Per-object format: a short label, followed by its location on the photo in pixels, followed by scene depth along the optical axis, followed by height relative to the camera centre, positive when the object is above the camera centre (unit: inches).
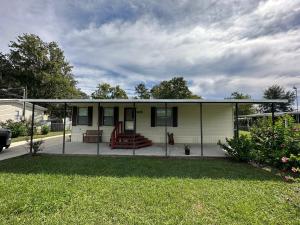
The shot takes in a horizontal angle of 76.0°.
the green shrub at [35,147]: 318.7 -40.4
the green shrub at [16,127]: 611.8 -14.4
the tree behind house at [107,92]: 1314.0 +217.4
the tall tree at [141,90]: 1669.2 +292.6
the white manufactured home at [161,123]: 469.7 +2.5
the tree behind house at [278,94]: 1719.9 +280.0
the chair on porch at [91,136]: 475.2 -32.0
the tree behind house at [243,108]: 1407.0 +122.1
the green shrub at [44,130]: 734.5 -27.6
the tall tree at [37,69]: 1066.7 +309.6
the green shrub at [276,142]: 238.4 -23.0
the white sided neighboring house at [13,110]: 650.2 +46.4
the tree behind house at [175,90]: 1440.7 +259.3
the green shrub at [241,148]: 276.7 -35.4
